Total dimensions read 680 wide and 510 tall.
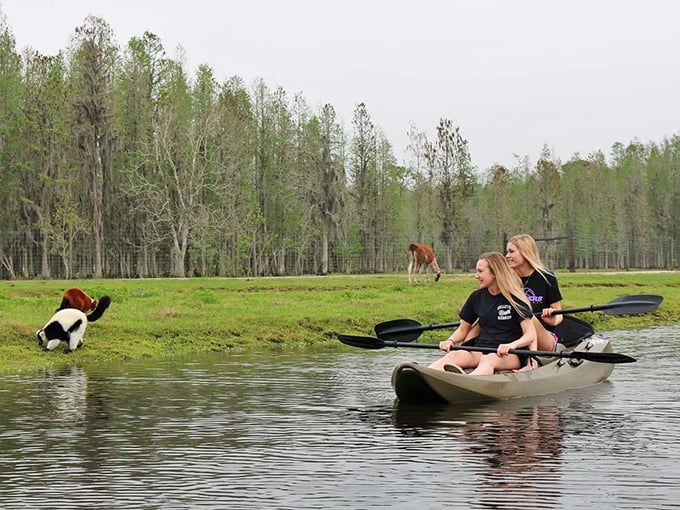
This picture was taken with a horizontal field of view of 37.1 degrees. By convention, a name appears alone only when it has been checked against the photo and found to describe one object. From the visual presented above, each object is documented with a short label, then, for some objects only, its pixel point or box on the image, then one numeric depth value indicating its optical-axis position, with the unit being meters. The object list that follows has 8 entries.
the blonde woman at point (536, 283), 13.72
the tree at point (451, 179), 71.62
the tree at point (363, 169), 73.81
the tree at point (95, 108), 55.34
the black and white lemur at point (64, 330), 18.38
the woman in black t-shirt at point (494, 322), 12.85
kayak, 12.34
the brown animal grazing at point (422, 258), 41.59
